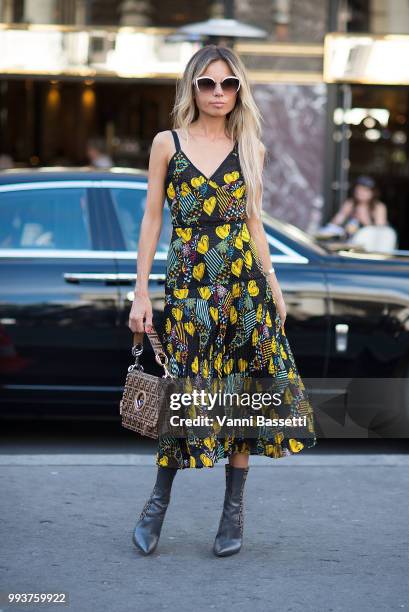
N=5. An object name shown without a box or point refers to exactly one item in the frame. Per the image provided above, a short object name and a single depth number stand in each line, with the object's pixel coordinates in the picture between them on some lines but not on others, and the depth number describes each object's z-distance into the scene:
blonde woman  4.41
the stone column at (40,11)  11.93
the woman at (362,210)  10.85
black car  6.47
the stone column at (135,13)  12.02
